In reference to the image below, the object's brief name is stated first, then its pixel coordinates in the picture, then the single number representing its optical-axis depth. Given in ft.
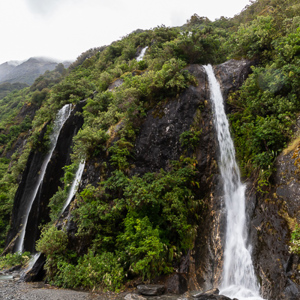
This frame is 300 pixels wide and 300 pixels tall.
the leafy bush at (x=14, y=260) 41.87
